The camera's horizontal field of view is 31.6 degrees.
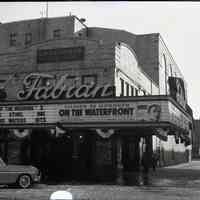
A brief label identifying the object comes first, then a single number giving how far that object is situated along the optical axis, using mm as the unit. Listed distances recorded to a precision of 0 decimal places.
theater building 20188
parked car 16219
